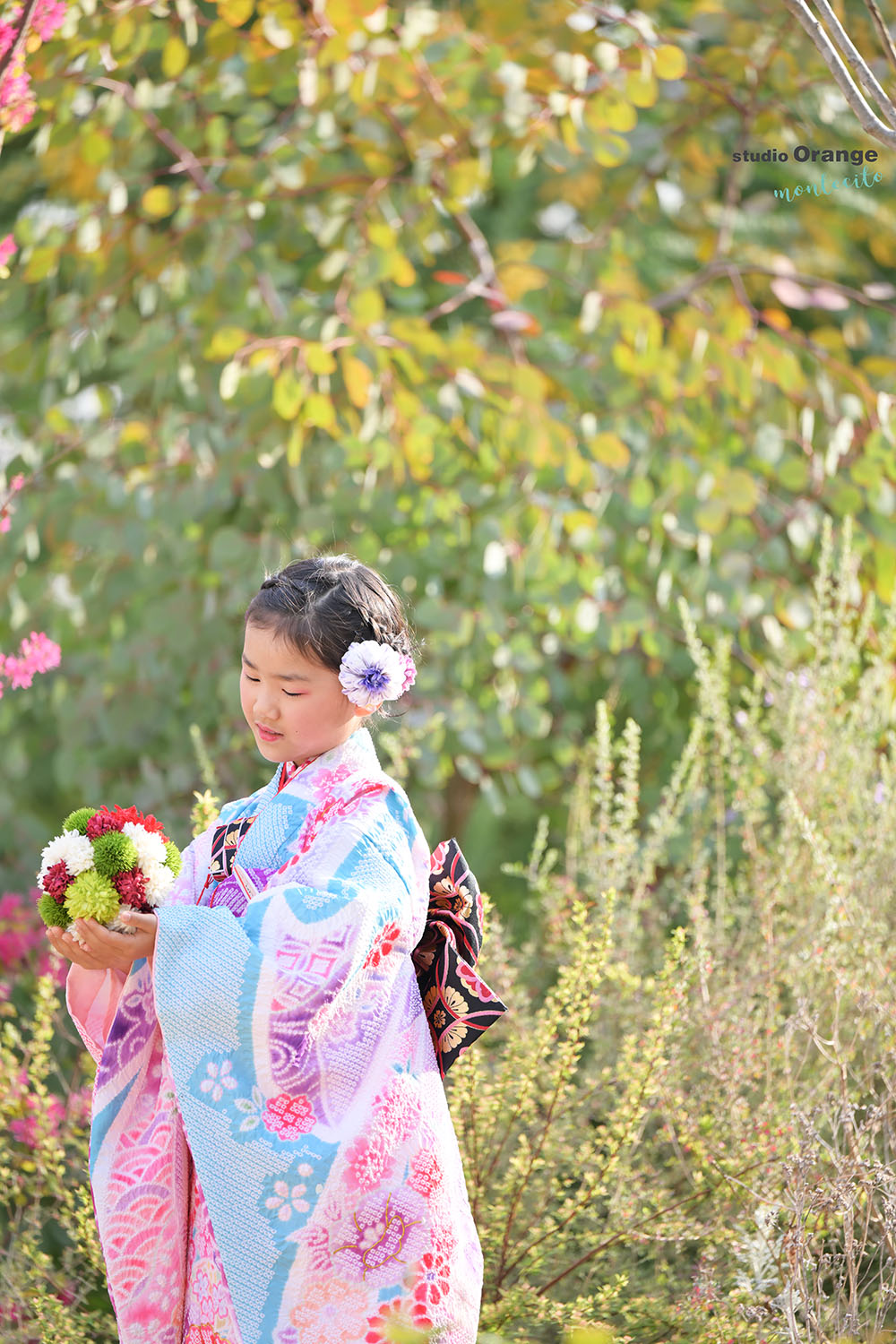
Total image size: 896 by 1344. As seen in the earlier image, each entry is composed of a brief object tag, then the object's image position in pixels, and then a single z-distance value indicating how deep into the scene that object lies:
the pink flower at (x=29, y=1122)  5.35
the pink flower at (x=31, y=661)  5.14
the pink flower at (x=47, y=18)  5.19
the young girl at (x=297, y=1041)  4.78
